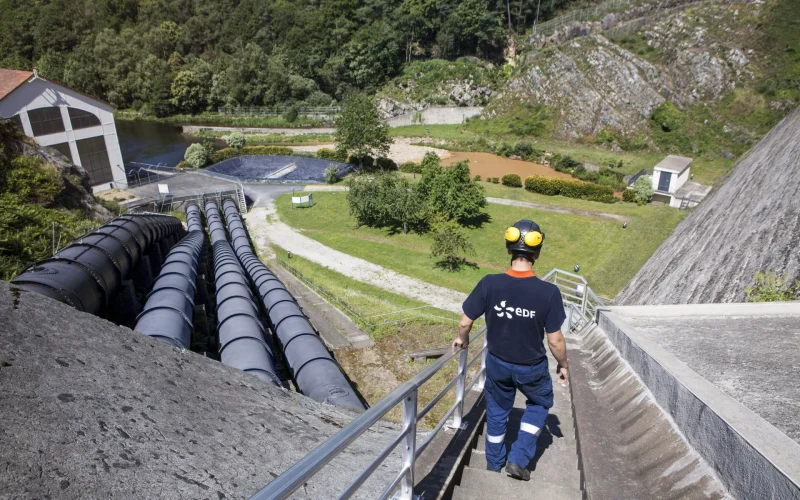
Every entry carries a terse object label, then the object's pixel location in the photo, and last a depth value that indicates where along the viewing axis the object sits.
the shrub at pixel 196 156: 44.56
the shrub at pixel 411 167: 43.94
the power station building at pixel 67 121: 29.38
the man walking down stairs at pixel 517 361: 4.14
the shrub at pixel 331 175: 40.75
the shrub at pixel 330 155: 46.02
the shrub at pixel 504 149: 48.41
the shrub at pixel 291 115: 65.29
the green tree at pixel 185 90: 70.25
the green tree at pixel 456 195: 29.66
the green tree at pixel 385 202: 29.34
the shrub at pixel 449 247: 24.02
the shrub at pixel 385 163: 44.91
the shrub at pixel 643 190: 34.38
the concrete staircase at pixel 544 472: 4.10
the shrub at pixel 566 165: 43.34
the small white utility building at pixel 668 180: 34.16
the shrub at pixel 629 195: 34.88
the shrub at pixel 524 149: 47.56
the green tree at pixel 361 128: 41.97
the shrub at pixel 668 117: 48.59
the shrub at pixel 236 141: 51.38
